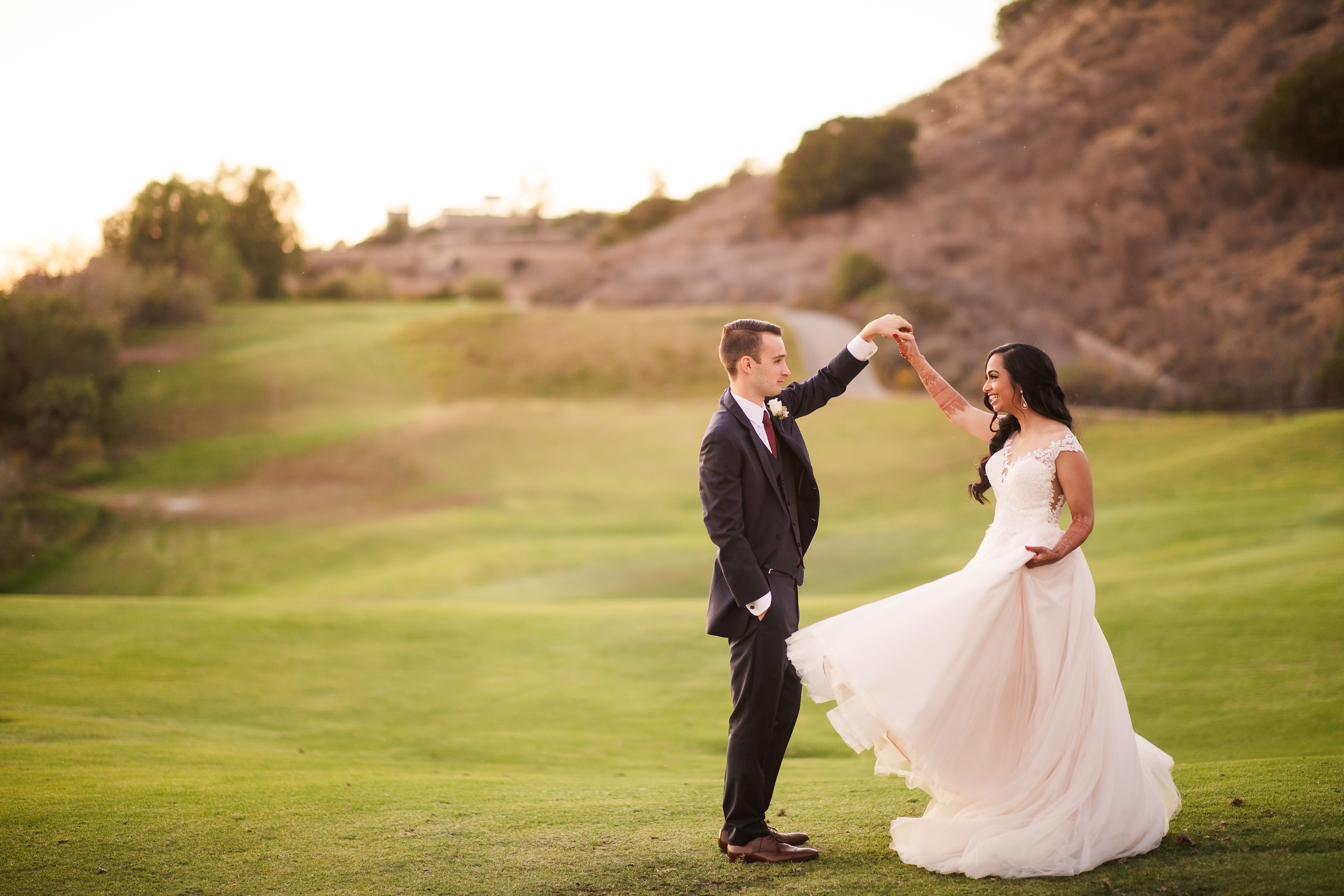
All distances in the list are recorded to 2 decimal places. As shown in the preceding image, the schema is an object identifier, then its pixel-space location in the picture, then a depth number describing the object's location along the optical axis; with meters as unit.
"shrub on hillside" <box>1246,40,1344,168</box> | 38.94
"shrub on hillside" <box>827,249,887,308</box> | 43.16
